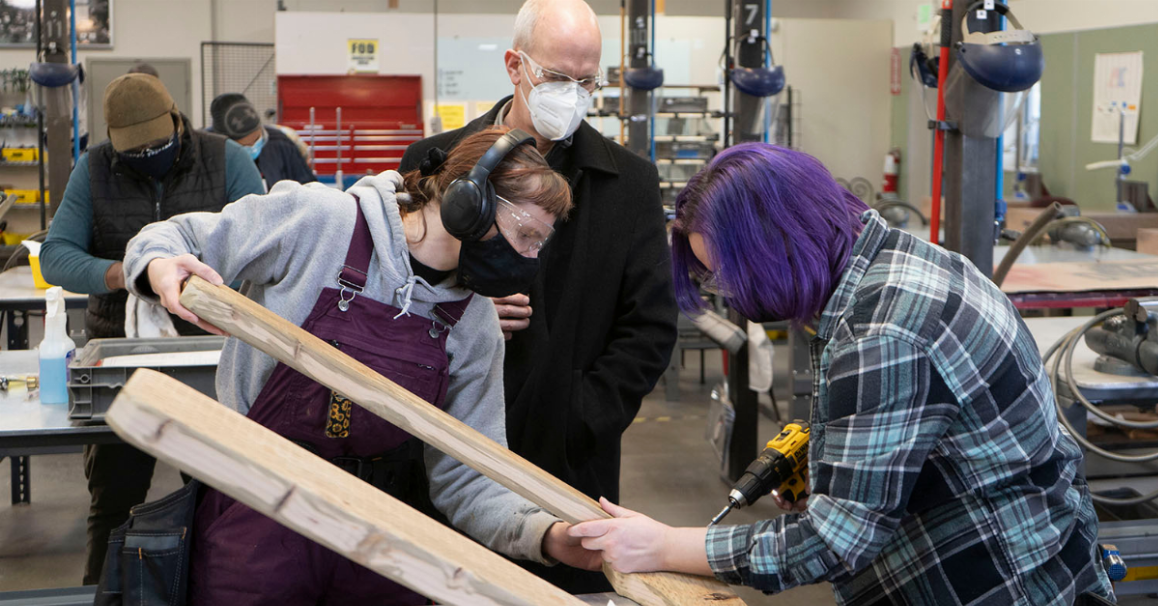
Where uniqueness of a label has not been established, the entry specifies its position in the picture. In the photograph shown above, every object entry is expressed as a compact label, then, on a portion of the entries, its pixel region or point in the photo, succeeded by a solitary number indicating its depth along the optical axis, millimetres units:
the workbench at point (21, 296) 3609
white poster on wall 7574
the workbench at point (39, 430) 2197
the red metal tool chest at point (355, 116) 9469
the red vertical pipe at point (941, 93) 3203
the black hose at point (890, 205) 6164
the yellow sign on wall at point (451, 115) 9250
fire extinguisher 10891
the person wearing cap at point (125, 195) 2512
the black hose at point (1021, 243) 3369
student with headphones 1330
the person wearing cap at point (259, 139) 4652
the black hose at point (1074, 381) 2660
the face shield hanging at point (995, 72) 2879
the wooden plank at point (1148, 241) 5840
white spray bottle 2344
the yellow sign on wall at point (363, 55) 9445
